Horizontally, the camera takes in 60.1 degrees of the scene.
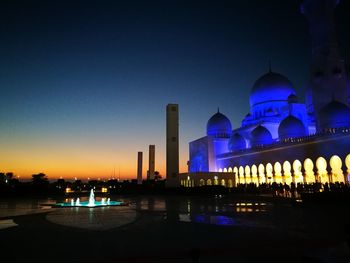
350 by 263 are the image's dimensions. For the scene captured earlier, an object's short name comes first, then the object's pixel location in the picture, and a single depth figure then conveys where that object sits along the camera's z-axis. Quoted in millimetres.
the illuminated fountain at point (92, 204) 15705
